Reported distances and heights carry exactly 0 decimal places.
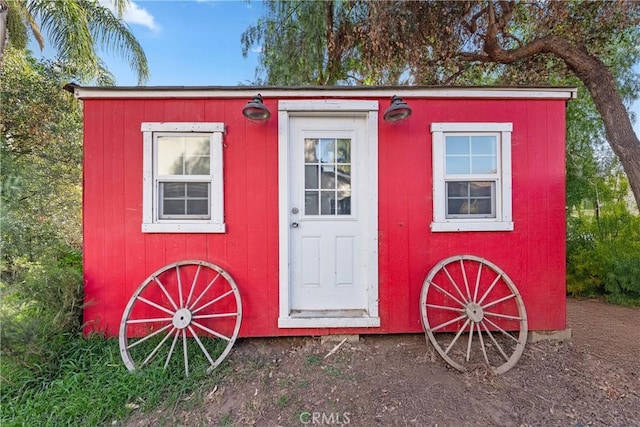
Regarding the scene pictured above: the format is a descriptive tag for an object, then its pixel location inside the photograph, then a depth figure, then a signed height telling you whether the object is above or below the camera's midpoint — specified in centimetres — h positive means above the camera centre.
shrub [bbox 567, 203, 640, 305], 396 -68
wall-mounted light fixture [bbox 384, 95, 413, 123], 230 +88
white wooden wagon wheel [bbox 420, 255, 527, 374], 249 -90
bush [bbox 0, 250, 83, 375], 209 -87
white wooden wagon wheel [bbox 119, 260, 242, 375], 238 -96
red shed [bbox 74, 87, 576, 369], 254 +2
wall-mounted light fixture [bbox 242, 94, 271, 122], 227 +88
